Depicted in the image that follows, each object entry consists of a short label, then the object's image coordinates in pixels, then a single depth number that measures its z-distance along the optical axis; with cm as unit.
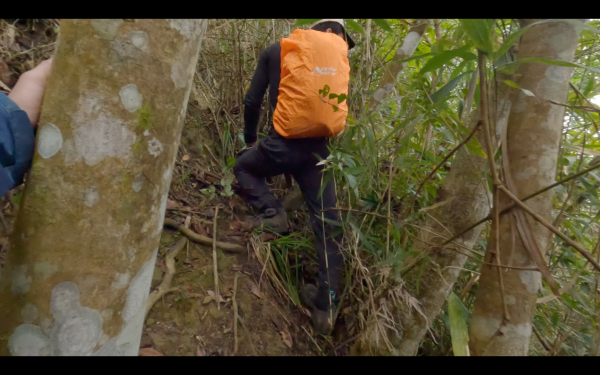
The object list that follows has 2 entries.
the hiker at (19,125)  75
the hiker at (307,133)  181
